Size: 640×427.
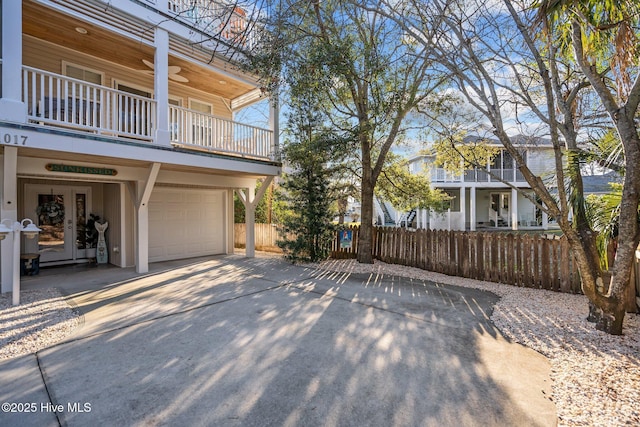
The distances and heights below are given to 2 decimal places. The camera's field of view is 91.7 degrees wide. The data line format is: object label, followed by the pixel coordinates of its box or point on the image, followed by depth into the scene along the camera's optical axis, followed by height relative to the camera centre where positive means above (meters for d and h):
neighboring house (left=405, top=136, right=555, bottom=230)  18.42 +0.83
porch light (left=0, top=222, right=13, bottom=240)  4.63 -0.24
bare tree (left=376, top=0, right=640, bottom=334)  3.75 +1.73
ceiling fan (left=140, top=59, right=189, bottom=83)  8.42 +4.09
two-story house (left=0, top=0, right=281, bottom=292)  5.64 +1.63
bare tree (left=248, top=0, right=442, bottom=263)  6.58 +3.26
